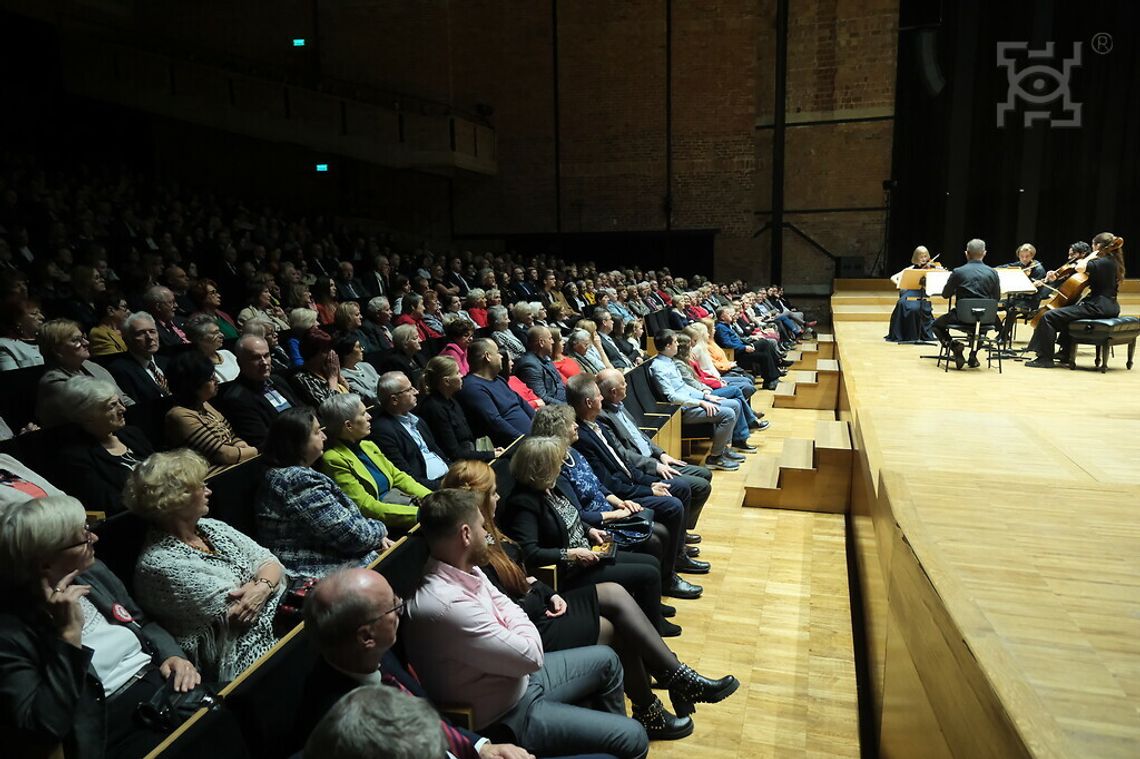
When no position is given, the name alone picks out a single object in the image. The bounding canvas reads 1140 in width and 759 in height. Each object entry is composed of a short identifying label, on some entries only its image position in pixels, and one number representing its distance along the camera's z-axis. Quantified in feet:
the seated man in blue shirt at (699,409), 17.70
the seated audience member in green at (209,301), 16.48
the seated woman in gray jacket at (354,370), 13.28
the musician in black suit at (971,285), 18.90
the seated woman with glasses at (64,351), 9.74
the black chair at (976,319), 17.99
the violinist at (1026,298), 21.21
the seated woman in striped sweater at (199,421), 9.41
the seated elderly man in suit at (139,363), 11.41
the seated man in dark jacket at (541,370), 15.56
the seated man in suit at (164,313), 14.90
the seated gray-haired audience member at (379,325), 18.55
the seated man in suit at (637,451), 12.51
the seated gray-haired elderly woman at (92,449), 7.76
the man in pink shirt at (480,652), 5.97
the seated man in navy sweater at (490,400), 12.90
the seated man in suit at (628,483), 11.21
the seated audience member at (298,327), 14.88
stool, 17.44
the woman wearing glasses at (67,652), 4.44
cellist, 17.65
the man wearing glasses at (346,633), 4.77
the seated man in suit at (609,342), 21.24
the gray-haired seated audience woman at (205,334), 11.31
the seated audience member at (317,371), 11.71
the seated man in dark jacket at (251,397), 10.56
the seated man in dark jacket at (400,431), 10.20
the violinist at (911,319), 25.21
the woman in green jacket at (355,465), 8.63
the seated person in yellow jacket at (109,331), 13.41
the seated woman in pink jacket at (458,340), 15.87
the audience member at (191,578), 6.17
